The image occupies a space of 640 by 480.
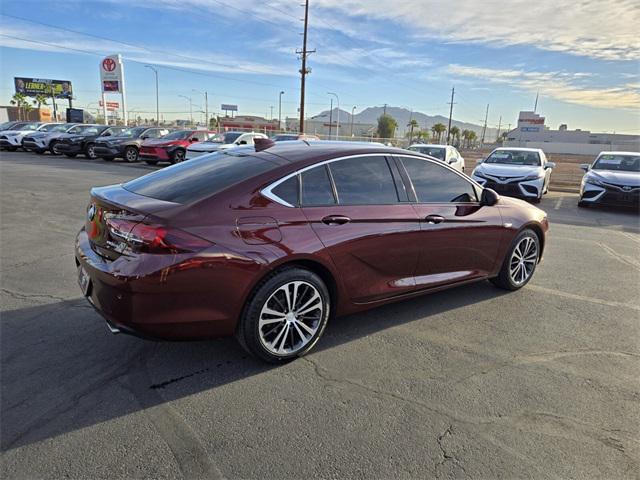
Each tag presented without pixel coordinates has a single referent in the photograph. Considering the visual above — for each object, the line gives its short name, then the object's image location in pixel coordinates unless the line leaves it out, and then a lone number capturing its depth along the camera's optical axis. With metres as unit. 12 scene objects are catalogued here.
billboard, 73.88
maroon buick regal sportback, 2.76
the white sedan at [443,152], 14.40
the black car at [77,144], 20.86
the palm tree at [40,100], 74.69
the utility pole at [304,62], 34.06
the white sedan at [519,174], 12.15
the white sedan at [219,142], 17.39
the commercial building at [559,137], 77.75
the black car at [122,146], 19.81
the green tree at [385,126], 100.31
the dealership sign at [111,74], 41.31
